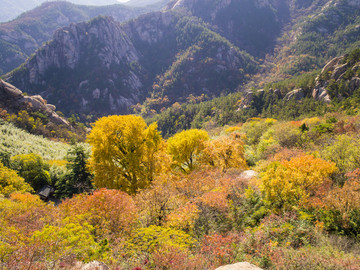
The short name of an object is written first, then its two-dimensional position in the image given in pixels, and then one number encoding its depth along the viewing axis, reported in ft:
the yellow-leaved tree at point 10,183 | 69.57
